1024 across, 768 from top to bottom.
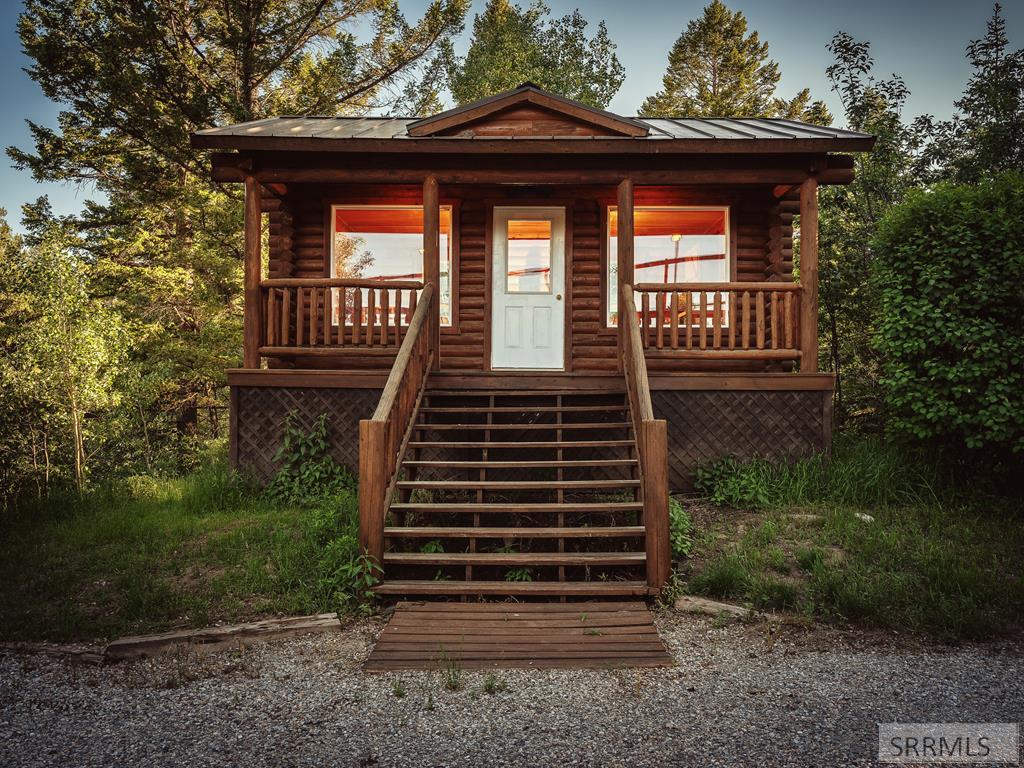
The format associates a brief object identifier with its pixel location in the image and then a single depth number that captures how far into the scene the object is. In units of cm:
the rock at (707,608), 431
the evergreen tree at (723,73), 2078
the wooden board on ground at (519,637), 366
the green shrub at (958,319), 583
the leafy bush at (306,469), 693
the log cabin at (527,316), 515
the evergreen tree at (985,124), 1005
